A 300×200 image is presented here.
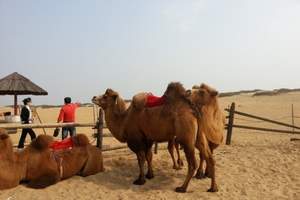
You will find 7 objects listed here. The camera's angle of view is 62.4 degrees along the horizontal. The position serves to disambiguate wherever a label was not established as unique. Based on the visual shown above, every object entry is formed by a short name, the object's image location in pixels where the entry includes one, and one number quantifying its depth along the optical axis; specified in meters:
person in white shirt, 7.59
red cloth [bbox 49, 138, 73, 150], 5.76
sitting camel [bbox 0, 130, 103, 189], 5.04
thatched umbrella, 12.27
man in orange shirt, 7.36
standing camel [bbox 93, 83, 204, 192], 5.37
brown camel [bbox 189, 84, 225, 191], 5.49
